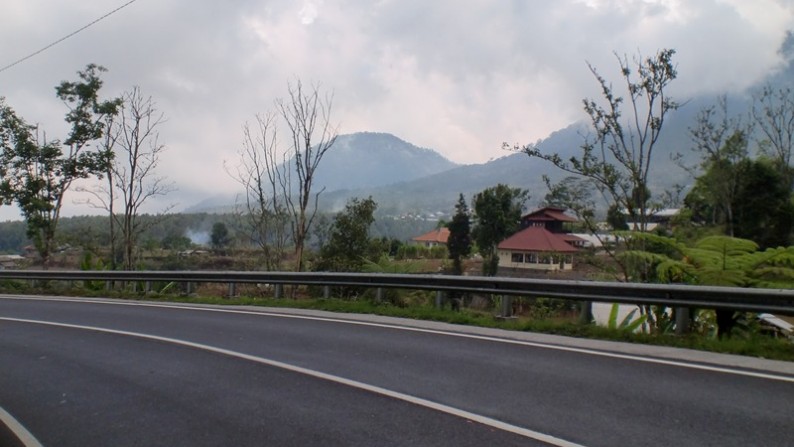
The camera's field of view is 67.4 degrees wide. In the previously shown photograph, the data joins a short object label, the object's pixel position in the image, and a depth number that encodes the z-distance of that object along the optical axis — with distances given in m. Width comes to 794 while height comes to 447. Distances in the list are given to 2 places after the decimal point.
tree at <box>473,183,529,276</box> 51.19
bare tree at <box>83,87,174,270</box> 23.73
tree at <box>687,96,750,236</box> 34.84
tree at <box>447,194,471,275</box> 54.73
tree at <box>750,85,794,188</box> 38.81
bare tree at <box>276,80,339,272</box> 17.77
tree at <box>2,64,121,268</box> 26.12
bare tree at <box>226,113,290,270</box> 20.22
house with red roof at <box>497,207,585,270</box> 38.87
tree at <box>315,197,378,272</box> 19.88
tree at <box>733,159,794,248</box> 33.81
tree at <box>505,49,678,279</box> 12.30
